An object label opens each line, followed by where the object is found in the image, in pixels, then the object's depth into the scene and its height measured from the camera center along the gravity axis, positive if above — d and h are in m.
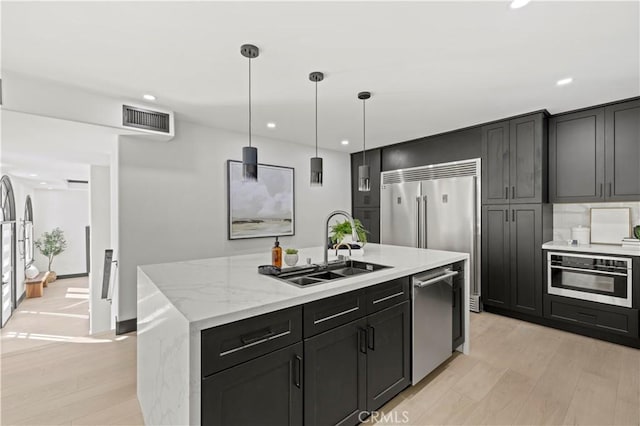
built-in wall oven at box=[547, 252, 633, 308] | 2.89 -0.68
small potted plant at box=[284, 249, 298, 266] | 2.14 -0.33
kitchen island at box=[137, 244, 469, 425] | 1.11 -0.41
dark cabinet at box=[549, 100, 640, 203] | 3.01 +0.64
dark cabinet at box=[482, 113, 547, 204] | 3.42 +0.64
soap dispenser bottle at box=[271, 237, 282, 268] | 2.09 -0.30
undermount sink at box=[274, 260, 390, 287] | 1.90 -0.41
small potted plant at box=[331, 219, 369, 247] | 2.84 -0.19
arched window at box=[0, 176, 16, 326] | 4.59 -0.58
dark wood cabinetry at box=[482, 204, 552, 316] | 3.45 -0.51
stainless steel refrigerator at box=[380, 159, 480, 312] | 3.97 +0.07
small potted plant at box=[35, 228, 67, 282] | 7.40 -0.79
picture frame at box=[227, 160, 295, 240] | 4.08 +0.16
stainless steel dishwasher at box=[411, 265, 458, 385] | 2.14 -0.83
